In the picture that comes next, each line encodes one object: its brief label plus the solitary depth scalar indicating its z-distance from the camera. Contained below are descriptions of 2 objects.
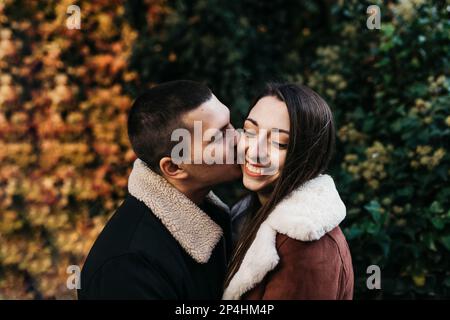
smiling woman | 1.62
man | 1.72
